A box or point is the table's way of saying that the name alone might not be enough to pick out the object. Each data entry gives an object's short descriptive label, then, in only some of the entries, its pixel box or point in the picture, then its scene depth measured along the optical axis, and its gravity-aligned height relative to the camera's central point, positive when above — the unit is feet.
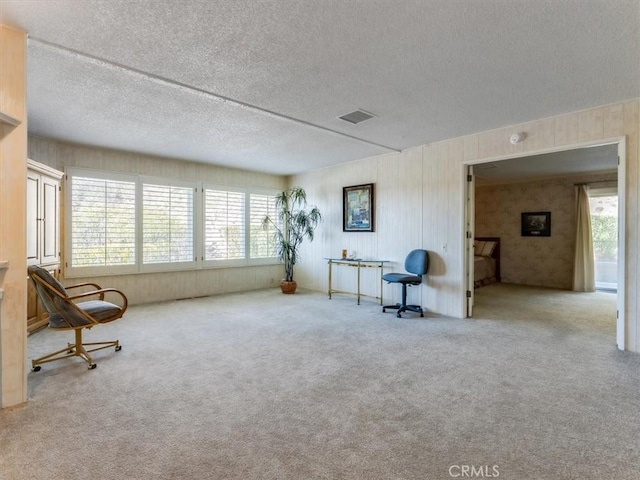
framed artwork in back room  25.32 +1.10
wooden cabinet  12.30 +0.52
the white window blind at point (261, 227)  23.15 +0.78
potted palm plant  22.22 +0.94
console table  18.44 -1.53
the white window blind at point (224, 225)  20.97 +0.82
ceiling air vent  12.29 +4.70
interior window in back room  23.53 +0.07
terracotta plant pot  21.53 -3.25
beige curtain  22.89 -0.93
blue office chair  15.42 -1.86
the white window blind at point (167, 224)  18.53 +0.80
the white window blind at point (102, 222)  16.34 +0.80
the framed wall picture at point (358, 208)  19.36 +1.81
